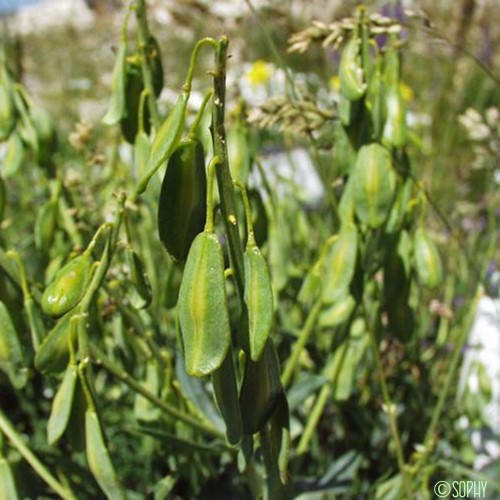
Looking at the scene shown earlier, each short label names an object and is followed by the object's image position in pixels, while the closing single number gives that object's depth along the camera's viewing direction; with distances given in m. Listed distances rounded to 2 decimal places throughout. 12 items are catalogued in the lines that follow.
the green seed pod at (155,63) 0.22
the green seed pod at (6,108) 0.23
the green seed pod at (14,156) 0.24
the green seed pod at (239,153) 0.23
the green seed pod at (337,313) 0.25
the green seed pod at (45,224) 0.24
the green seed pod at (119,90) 0.21
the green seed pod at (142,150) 0.21
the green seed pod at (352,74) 0.20
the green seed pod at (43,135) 0.24
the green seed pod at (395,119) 0.22
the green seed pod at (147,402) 0.23
